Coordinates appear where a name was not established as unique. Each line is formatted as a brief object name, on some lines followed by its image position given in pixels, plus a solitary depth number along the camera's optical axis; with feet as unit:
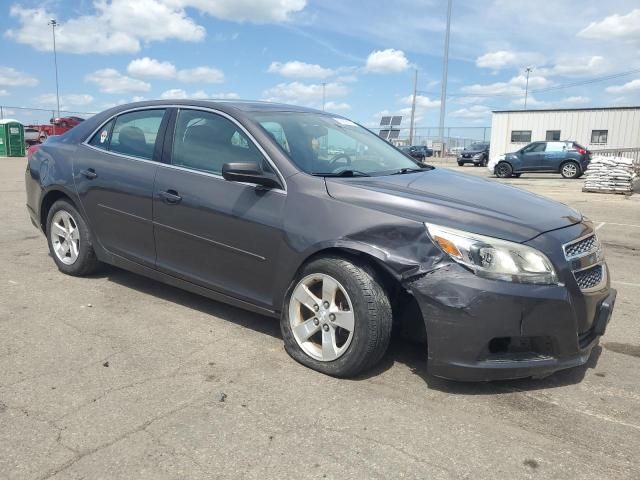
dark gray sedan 9.48
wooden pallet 50.29
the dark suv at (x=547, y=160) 74.90
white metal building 105.81
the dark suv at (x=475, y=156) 116.57
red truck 107.24
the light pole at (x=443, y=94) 116.75
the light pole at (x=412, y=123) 172.14
